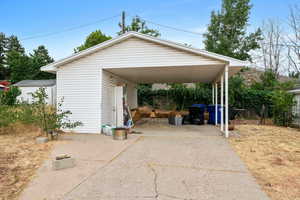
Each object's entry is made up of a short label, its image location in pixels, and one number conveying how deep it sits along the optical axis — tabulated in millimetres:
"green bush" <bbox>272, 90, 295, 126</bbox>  9781
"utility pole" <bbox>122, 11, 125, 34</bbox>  16219
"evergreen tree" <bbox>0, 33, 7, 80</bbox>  31688
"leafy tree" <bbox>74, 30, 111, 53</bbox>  25094
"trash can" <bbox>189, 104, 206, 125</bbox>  10109
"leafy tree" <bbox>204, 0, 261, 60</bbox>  18062
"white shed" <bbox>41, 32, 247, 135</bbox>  6886
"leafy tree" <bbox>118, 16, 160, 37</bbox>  21930
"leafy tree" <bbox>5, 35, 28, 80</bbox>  26312
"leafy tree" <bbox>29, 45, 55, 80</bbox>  26875
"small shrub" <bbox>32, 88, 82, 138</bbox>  6234
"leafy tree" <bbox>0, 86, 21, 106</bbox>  13264
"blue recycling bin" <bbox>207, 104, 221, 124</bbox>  10438
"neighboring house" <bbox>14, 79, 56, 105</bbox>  17594
